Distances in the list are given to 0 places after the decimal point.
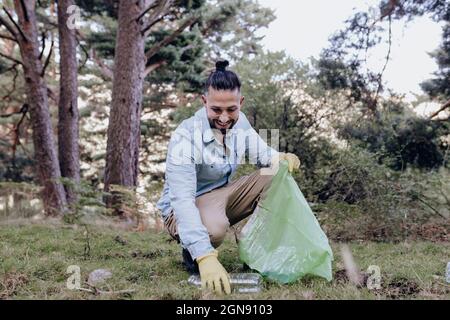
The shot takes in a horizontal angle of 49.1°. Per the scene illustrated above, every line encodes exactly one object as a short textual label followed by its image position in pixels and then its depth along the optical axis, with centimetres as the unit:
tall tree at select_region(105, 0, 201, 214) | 661
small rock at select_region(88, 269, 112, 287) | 241
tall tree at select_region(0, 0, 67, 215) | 667
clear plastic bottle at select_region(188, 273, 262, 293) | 216
